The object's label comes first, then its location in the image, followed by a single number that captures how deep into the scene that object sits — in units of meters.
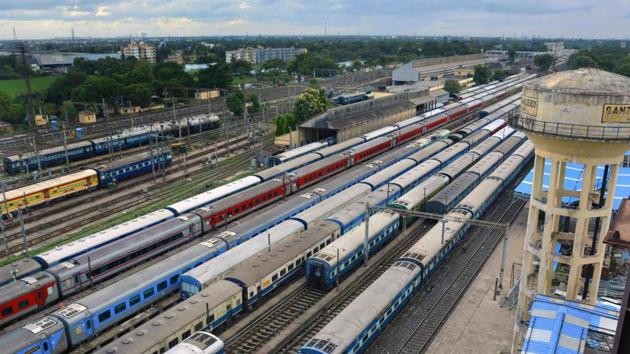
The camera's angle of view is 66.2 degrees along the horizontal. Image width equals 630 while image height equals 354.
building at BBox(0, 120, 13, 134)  90.93
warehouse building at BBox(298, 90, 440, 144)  80.38
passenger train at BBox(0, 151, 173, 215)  50.31
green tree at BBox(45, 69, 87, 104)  112.62
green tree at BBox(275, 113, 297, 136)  83.50
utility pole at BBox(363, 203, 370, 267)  37.50
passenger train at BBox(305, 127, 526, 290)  36.12
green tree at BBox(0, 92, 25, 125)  94.31
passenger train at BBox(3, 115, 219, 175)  64.50
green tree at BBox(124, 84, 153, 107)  111.38
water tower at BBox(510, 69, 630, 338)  22.75
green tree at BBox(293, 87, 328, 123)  87.06
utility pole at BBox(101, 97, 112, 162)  69.36
